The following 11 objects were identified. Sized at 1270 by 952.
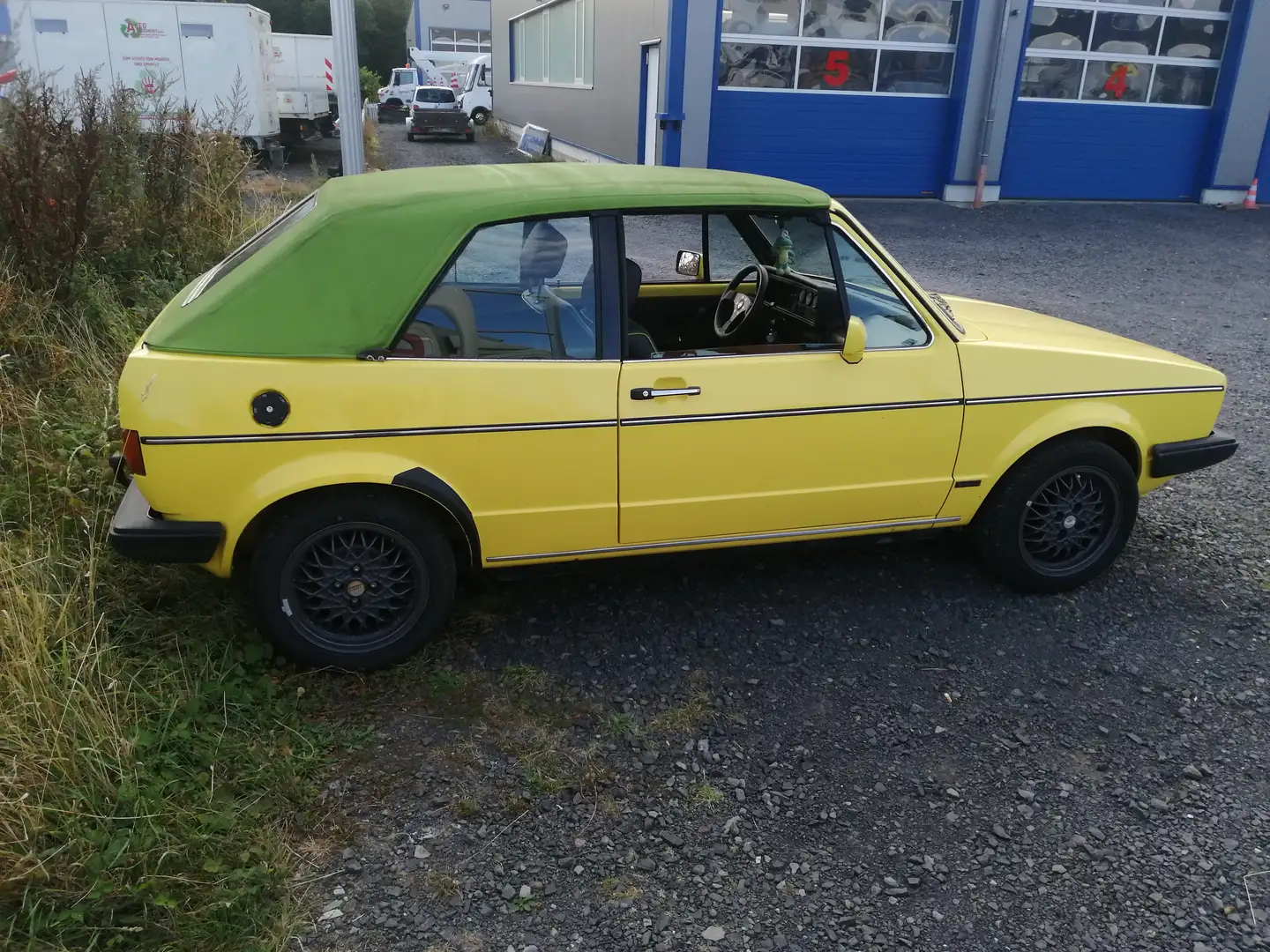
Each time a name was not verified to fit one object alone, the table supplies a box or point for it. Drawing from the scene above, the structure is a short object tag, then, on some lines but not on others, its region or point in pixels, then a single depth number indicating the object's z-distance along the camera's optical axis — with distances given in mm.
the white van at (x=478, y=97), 33250
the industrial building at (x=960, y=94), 15414
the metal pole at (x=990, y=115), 15422
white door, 16127
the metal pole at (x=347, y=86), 8000
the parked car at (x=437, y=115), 27172
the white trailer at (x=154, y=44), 17844
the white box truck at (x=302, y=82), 21062
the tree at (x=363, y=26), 59000
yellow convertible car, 3367
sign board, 22922
